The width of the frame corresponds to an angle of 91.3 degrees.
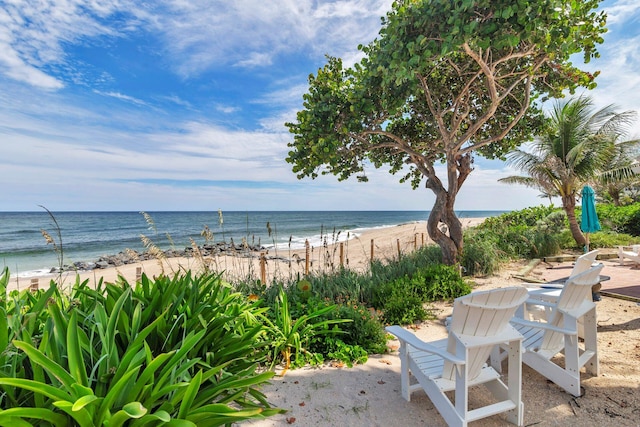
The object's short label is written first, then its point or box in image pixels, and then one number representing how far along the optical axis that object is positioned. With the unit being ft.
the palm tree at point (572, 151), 32.63
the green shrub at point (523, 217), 45.44
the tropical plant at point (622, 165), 41.19
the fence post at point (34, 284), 14.68
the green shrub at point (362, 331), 11.78
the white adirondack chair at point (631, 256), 22.76
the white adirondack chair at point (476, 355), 6.80
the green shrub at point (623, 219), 41.22
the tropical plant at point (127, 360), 4.58
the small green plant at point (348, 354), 10.82
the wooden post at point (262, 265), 17.24
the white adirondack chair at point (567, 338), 8.59
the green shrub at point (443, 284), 18.71
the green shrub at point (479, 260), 24.32
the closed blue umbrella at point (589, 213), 24.18
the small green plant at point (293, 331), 10.67
